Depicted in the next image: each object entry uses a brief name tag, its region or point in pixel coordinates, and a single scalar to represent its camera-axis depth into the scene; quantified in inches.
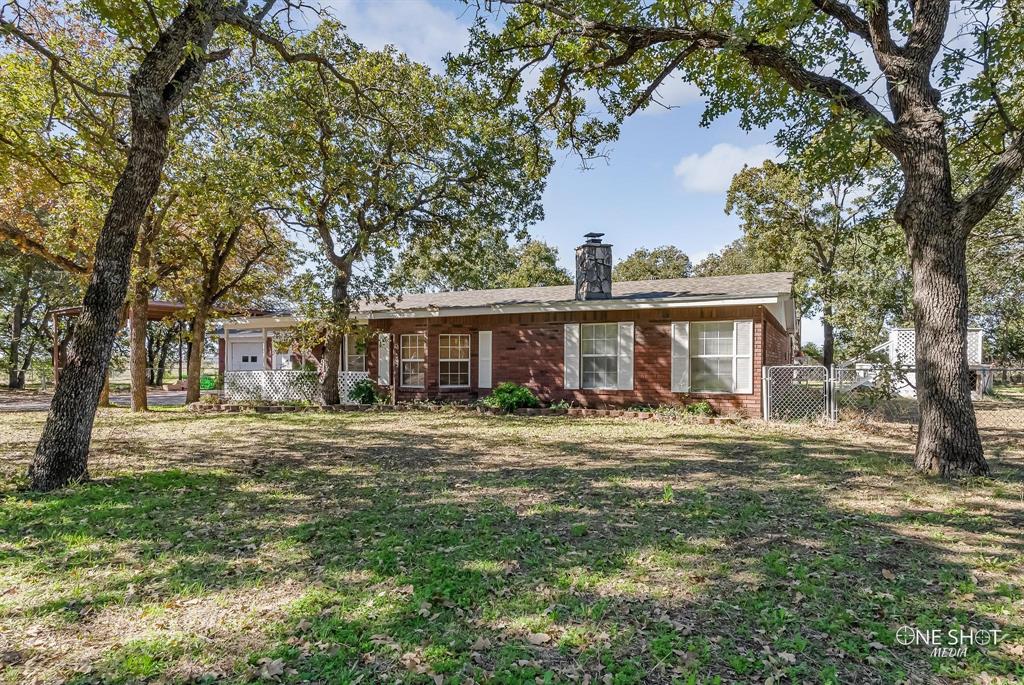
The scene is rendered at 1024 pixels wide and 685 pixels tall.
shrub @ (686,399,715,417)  483.2
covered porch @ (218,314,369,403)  629.9
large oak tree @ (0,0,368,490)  235.0
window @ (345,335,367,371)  684.1
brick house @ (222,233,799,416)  486.9
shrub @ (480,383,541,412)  540.7
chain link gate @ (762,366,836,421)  464.8
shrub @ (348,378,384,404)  617.9
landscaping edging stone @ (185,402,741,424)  484.4
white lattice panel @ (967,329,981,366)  736.3
